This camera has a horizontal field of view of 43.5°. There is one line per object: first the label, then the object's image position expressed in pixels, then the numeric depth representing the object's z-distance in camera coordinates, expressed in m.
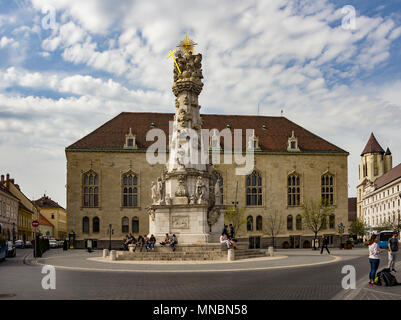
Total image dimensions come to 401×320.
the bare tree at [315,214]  68.25
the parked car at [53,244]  79.19
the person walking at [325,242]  43.36
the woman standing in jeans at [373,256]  17.30
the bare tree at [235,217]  67.15
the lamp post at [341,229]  67.09
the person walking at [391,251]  19.25
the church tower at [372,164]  152.50
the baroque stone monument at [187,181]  33.97
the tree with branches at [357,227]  104.94
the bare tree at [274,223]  71.00
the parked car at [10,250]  41.84
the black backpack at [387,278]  16.97
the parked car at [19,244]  73.62
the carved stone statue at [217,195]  35.84
